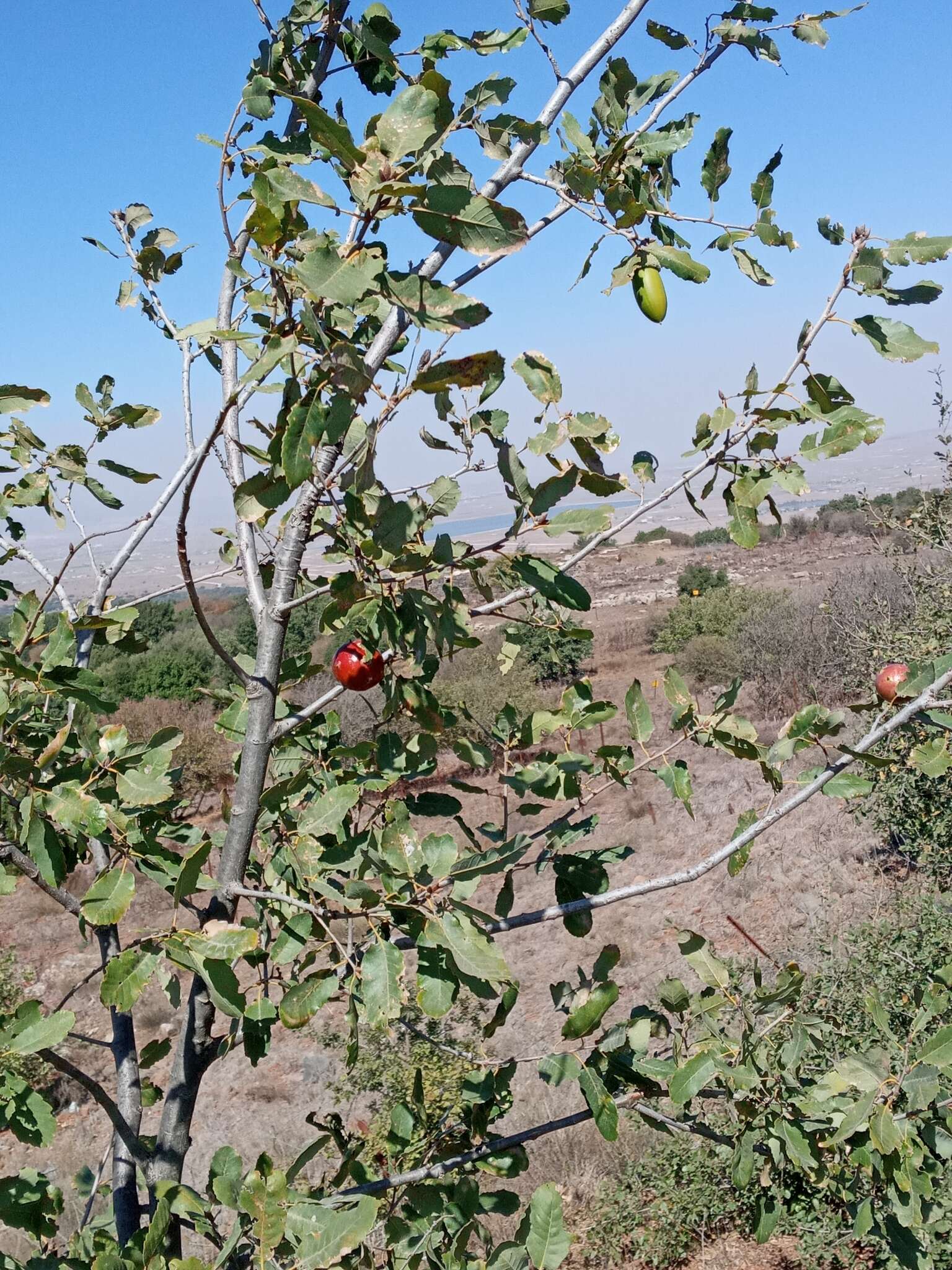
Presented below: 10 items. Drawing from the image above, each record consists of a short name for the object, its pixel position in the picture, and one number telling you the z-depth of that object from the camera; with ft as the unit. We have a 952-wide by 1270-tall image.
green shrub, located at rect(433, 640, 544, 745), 48.83
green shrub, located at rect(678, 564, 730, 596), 87.81
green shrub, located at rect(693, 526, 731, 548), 162.71
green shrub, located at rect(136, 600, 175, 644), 87.35
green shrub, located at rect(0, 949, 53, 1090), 22.11
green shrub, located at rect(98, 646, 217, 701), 62.03
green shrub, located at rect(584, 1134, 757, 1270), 13.70
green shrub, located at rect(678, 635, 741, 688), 55.21
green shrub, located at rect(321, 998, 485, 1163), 16.42
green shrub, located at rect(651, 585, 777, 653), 67.15
